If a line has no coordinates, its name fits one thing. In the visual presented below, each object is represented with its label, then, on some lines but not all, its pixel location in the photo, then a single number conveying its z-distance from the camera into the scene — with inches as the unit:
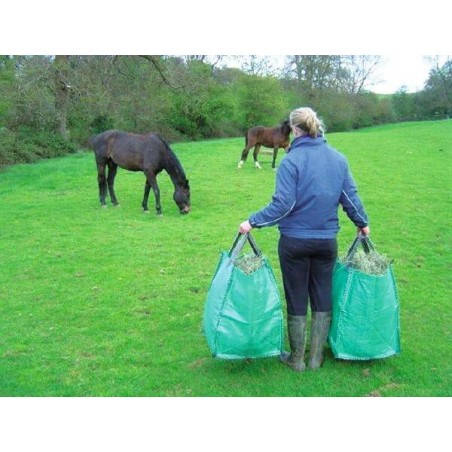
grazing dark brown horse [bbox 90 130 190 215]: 474.9
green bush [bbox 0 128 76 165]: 816.3
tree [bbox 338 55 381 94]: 1556.3
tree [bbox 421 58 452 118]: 1863.9
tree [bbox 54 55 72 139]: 841.2
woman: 161.3
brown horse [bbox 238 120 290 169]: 721.6
